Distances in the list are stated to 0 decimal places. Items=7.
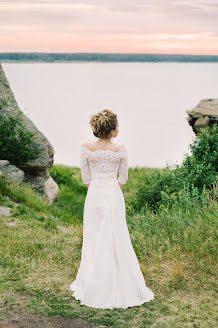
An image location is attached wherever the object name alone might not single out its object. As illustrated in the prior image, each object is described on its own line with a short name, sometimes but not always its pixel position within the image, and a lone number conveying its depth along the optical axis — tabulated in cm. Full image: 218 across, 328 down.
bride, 585
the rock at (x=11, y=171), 1177
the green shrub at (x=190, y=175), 1137
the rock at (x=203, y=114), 1416
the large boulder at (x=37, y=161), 1305
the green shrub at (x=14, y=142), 1273
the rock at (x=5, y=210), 956
